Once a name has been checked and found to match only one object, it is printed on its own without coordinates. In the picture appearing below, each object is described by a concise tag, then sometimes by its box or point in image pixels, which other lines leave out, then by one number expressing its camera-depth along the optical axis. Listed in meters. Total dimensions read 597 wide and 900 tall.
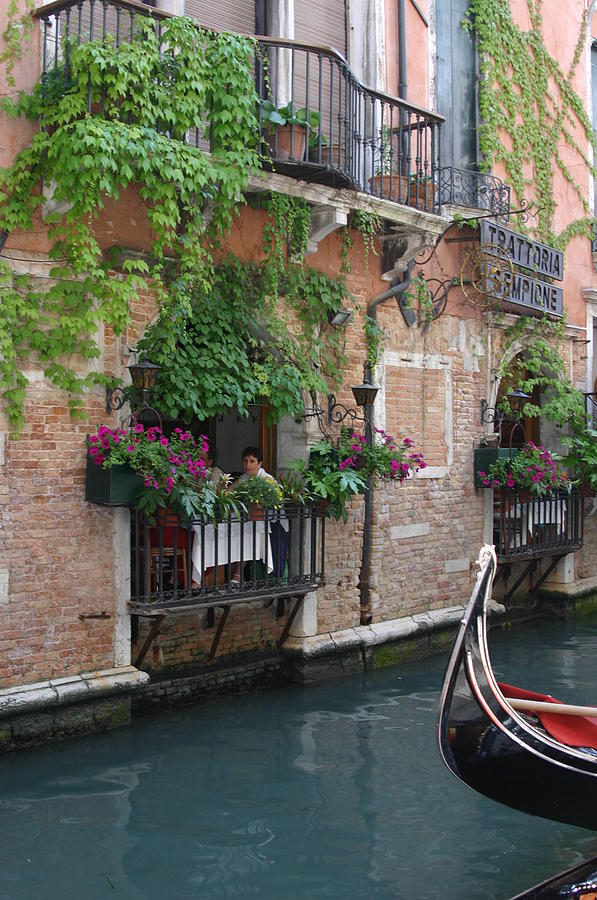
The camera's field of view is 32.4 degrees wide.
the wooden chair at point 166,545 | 6.21
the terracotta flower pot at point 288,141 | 6.59
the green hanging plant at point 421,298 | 8.51
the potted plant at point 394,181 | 7.75
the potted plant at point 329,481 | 7.29
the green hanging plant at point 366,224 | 7.58
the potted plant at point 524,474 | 9.09
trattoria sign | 9.30
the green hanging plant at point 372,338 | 8.05
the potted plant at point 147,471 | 5.89
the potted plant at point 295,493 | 7.23
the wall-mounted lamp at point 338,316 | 7.75
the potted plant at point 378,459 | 7.48
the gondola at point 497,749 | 4.08
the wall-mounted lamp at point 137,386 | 6.03
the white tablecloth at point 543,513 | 9.53
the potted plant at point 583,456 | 10.19
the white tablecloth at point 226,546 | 6.39
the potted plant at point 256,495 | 6.68
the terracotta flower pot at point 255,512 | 6.69
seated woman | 7.02
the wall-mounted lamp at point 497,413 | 9.42
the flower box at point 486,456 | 9.16
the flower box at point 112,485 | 5.90
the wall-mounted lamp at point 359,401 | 7.47
